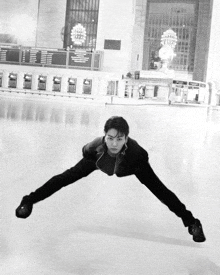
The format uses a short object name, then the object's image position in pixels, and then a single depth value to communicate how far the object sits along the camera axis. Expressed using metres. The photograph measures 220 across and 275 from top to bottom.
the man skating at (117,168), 6.01
